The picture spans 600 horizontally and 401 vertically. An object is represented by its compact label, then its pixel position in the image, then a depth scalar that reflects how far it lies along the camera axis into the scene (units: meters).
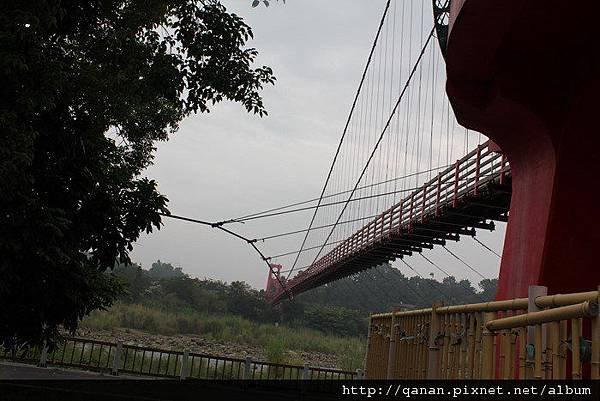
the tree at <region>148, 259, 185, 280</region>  154.75
